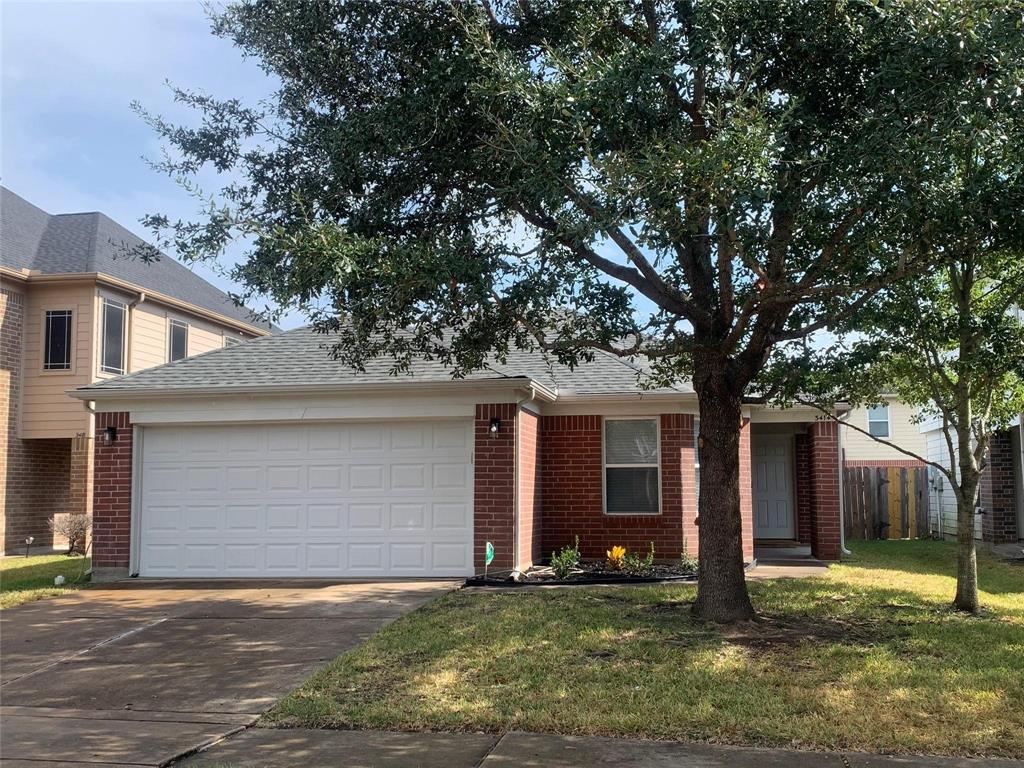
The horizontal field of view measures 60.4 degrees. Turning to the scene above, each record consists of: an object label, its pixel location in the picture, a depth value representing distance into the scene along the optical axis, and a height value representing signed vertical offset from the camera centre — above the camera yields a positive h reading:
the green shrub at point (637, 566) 12.67 -1.35
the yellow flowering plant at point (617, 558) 12.93 -1.26
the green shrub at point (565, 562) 12.37 -1.28
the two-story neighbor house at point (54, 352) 18.86 +2.69
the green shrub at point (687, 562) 12.90 -1.37
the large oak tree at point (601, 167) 6.95 +2.78
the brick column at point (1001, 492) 17.72 -0.42
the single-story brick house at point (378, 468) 12.70 +0.07
